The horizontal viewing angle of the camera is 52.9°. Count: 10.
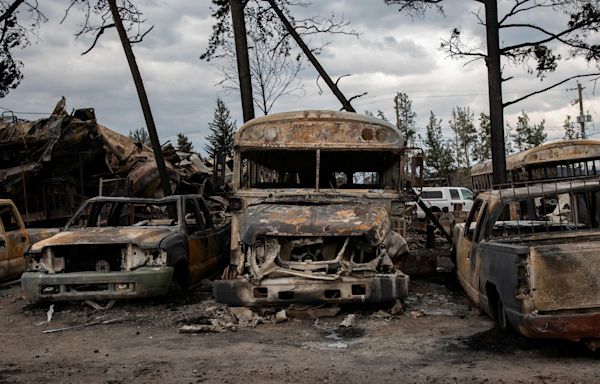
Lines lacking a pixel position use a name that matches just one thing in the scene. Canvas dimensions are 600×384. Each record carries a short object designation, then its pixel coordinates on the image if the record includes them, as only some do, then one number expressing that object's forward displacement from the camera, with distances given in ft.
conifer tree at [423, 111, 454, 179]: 164.45
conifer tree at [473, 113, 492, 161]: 157.48
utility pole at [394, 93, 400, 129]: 144.60
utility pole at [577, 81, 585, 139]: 131.13
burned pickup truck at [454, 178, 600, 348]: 15.92
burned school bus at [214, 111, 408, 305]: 21.74
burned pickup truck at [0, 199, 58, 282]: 31.60
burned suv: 24.00
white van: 82.58
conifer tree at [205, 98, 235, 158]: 158.92
